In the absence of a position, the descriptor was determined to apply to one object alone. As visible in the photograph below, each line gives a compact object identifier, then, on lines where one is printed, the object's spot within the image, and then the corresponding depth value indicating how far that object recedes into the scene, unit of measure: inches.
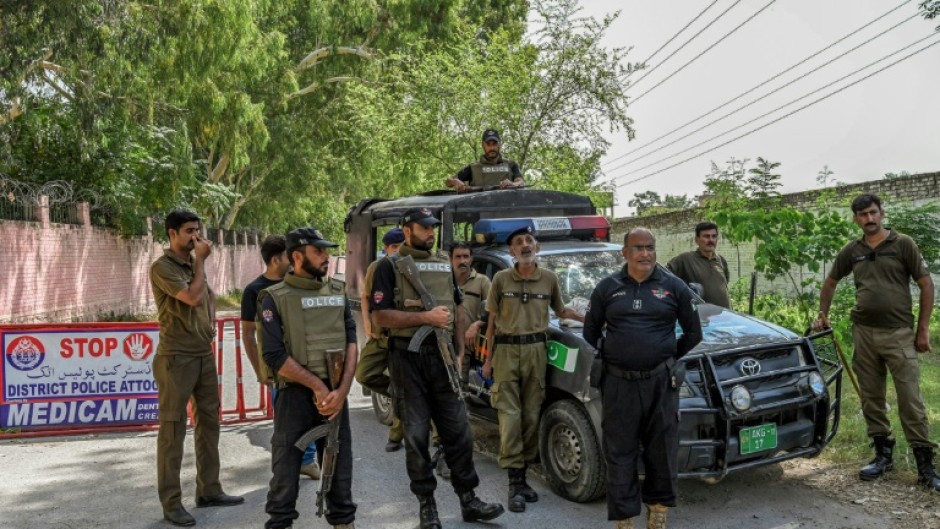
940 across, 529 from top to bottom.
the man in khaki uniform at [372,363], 227.9
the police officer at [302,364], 166.1
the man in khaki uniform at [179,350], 202.1
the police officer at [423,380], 189.2
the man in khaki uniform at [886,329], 215.0
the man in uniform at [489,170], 352.8
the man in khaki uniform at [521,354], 211.5
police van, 191.8
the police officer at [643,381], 175.3
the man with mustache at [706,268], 275.9
